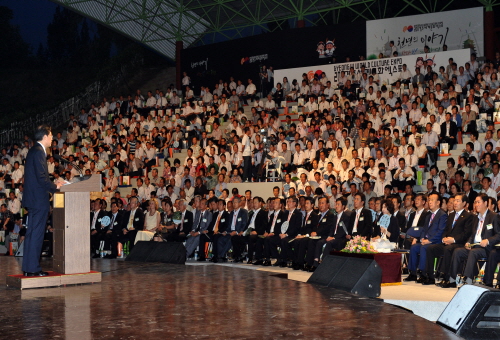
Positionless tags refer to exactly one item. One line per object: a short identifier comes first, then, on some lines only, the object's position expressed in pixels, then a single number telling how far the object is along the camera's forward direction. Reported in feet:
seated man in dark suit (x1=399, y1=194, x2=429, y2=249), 30.55
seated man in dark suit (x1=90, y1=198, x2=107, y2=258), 41.79
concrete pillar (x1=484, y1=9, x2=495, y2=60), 58.03
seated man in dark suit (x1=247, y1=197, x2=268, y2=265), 36.47
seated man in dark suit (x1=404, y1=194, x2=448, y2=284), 28.99
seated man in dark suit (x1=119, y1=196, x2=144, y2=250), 40.47
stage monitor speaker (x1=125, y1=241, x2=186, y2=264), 29.81
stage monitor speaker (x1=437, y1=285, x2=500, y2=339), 14.42
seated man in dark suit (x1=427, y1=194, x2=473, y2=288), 27.55
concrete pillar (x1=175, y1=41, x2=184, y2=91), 80.48
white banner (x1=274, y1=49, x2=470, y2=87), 54.49
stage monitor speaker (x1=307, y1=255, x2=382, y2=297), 20.38
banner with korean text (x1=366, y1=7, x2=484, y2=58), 57.67
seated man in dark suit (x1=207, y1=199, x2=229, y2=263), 38.29
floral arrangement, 27.73
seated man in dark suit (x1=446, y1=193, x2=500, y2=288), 25.86
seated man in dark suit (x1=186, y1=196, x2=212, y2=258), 39.47
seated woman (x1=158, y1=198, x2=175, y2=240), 40.86
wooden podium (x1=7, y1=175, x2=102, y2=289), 20.59
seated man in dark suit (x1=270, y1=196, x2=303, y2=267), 35.12
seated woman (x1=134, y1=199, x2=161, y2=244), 41.24
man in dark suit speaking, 20.02
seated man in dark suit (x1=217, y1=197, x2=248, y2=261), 37.93
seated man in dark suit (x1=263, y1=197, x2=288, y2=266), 35.86
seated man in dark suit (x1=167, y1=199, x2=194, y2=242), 39.81
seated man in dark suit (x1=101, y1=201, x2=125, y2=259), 40.57
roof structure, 75.05
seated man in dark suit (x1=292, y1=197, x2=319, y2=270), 33.63
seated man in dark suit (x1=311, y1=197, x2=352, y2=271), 32.19
